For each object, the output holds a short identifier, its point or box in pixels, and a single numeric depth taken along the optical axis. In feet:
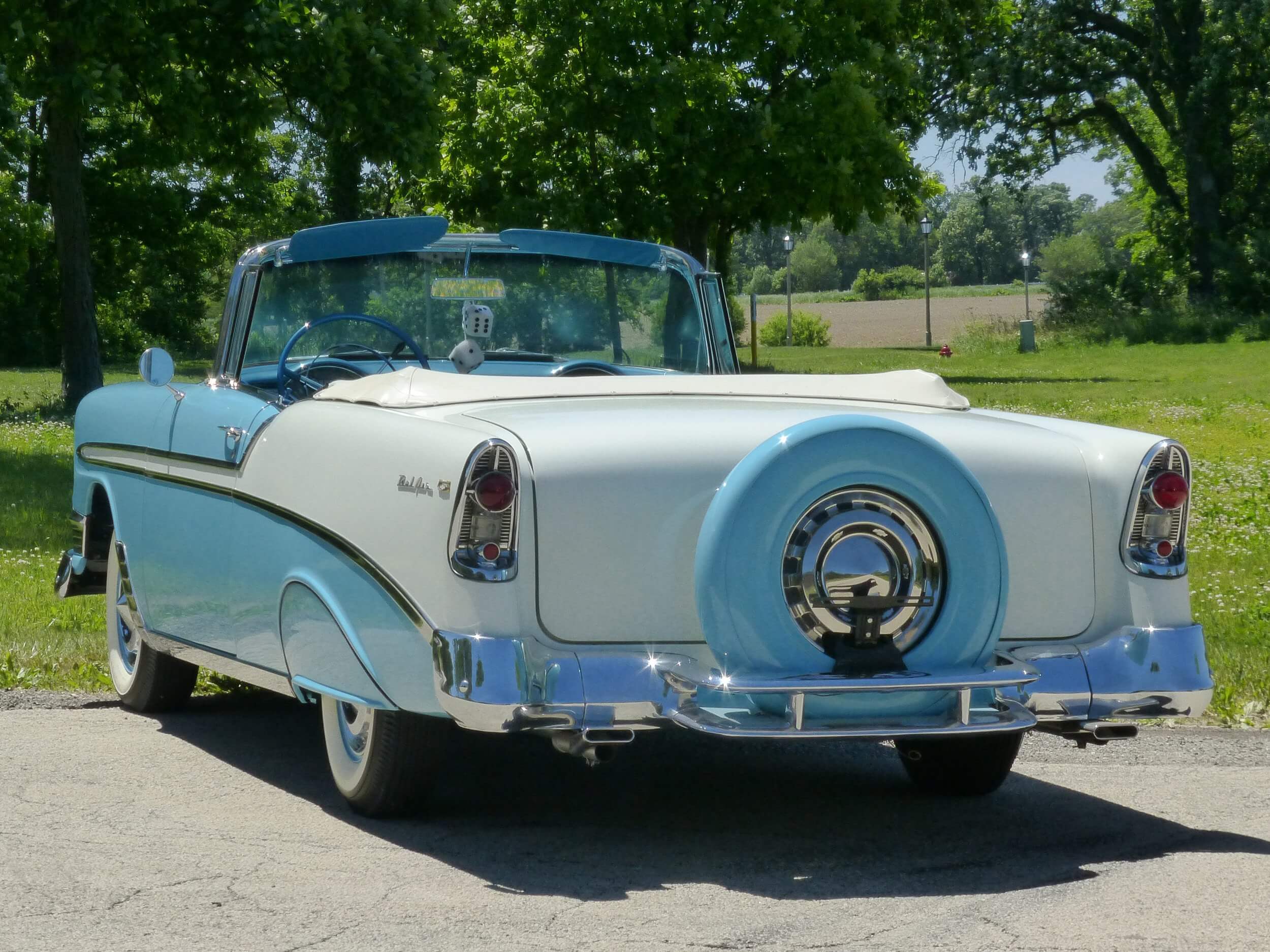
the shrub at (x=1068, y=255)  440.45
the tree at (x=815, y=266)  507.30
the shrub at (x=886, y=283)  391.24
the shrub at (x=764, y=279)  460.96
